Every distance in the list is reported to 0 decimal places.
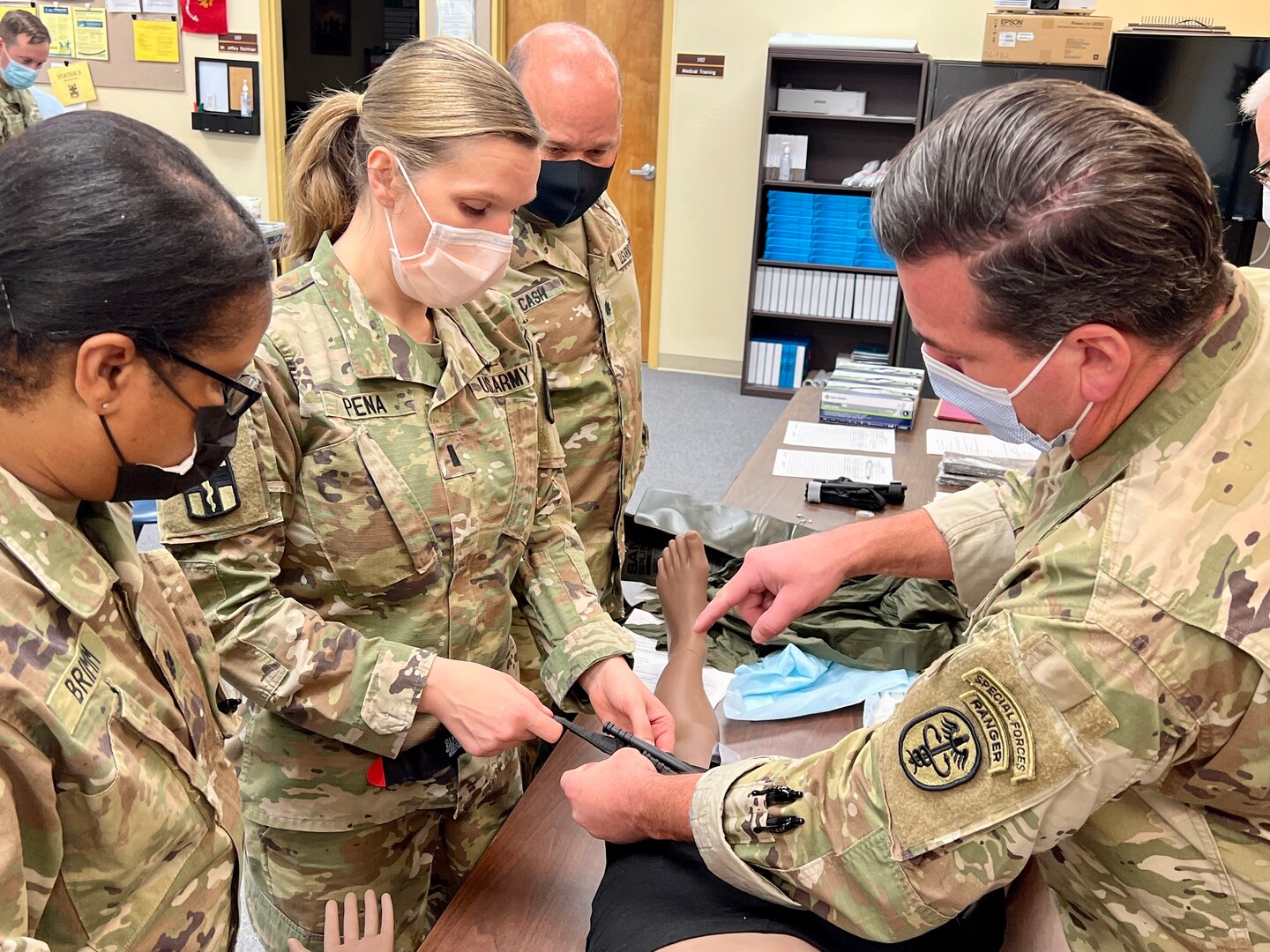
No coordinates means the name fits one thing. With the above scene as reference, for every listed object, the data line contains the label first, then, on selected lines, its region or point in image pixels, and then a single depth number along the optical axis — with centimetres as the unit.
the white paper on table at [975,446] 285
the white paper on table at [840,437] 298
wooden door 609
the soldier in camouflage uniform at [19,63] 477
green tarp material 190
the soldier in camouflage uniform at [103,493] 79
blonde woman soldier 128
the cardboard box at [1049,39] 482
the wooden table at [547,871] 130
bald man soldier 199
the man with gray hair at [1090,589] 87
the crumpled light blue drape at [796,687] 178
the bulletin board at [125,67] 651
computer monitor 479
